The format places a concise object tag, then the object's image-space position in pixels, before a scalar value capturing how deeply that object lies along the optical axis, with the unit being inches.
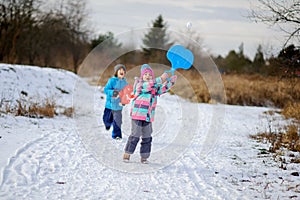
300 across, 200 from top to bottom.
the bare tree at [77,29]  1047.6
